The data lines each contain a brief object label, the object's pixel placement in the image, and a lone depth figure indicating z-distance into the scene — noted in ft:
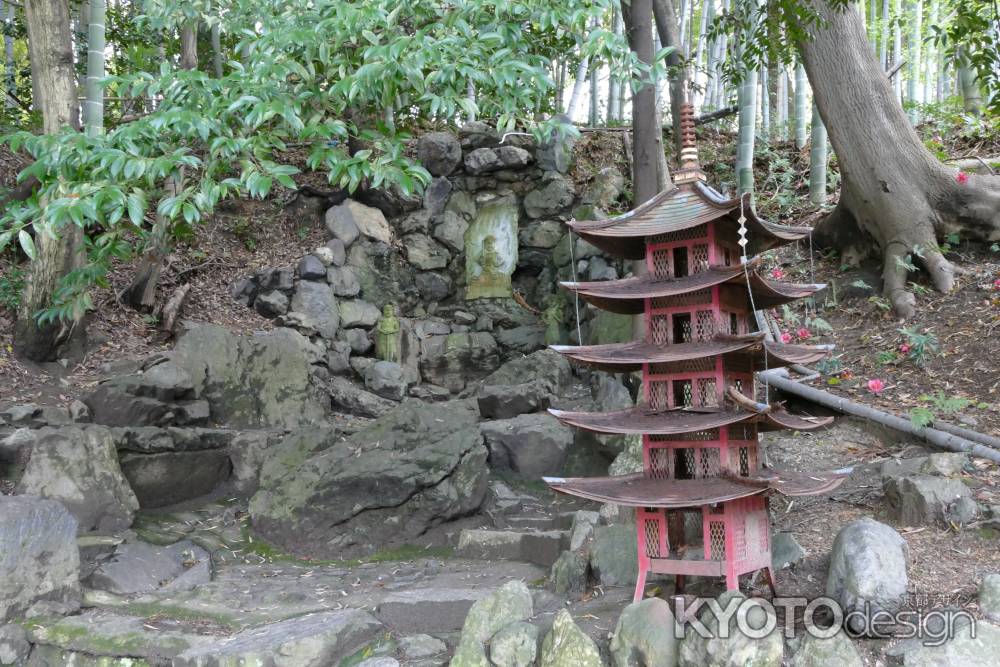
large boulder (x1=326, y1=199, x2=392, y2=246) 42.04
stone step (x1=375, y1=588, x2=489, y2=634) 17.58
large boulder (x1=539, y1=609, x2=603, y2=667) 14.15
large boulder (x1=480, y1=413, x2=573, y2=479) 28.55
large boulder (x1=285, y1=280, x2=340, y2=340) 37.63
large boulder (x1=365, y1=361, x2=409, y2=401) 37.17
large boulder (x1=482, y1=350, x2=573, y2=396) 36.06
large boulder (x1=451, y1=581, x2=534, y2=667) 15.14
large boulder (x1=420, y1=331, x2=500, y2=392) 41.34
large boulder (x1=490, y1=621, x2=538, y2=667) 14.79
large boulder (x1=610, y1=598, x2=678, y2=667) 13.75
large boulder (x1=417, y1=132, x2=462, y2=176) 44.01
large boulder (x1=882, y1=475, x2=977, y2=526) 17.02
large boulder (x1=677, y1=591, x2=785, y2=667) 13.08
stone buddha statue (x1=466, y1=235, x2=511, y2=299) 43.65
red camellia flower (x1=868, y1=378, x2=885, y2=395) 22.94
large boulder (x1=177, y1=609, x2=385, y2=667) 15.76
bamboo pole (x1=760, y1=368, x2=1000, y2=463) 19.62
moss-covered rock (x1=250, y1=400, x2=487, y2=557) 24.26
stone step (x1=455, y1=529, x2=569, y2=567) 22.07
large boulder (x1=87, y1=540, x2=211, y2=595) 20.03
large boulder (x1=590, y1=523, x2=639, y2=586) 17.71
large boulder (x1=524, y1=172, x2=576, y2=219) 43.52
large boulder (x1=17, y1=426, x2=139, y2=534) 22.15
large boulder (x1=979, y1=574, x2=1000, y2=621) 13.48
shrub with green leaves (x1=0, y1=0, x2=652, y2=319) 16.57
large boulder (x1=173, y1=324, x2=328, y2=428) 30.07
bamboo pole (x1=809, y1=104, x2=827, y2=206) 36.29
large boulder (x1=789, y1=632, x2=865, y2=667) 12.83
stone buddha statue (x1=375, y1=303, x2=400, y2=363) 39.65
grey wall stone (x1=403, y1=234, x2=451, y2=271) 43.60
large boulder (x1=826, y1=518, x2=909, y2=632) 13.98
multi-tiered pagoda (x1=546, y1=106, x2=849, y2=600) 14.64
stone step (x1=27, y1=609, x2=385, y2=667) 15.94
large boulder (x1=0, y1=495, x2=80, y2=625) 17.93
